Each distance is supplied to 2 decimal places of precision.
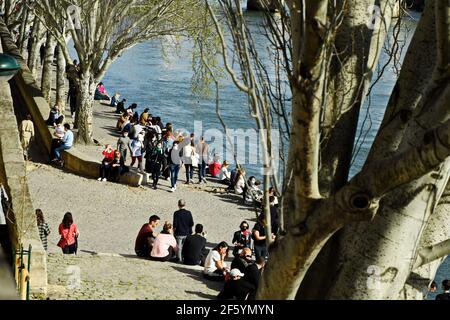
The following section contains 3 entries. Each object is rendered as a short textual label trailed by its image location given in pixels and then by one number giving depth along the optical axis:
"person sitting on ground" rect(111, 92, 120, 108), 36.84
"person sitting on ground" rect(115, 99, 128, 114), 34.70
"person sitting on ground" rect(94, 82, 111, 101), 38.18
